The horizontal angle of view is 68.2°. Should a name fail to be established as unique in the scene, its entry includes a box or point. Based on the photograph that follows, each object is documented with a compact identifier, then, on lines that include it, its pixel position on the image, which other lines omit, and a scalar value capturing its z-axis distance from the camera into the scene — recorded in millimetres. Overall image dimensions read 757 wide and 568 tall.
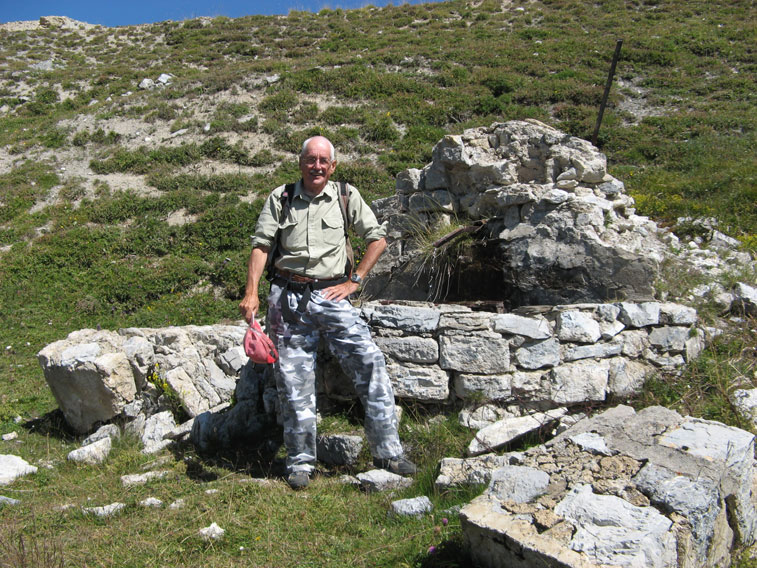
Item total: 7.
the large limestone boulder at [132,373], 5516
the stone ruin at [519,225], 5121
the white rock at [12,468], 4594
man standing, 4012
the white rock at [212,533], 3275
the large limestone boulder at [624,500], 2512
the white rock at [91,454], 4887
